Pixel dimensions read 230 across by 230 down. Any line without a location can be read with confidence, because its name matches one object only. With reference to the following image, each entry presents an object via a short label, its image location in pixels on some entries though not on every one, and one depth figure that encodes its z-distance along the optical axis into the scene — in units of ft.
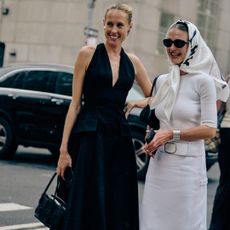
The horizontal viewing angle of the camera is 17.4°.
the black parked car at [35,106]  39.41
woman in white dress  14.65
